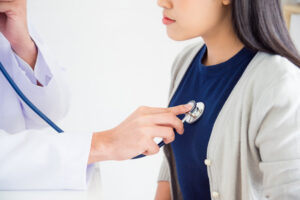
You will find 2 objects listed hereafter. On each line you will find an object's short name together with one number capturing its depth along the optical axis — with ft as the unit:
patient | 2.37
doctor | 2.33
